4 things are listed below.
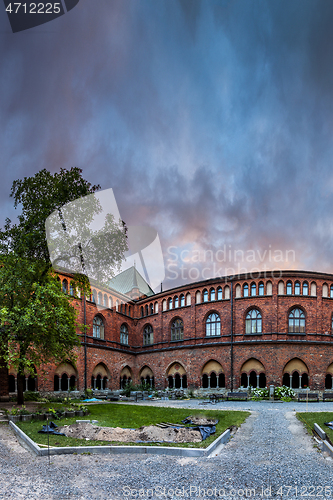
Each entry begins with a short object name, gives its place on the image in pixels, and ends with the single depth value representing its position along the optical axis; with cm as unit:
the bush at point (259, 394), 2761
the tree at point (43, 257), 1667
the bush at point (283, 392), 2798
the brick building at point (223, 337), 3150
